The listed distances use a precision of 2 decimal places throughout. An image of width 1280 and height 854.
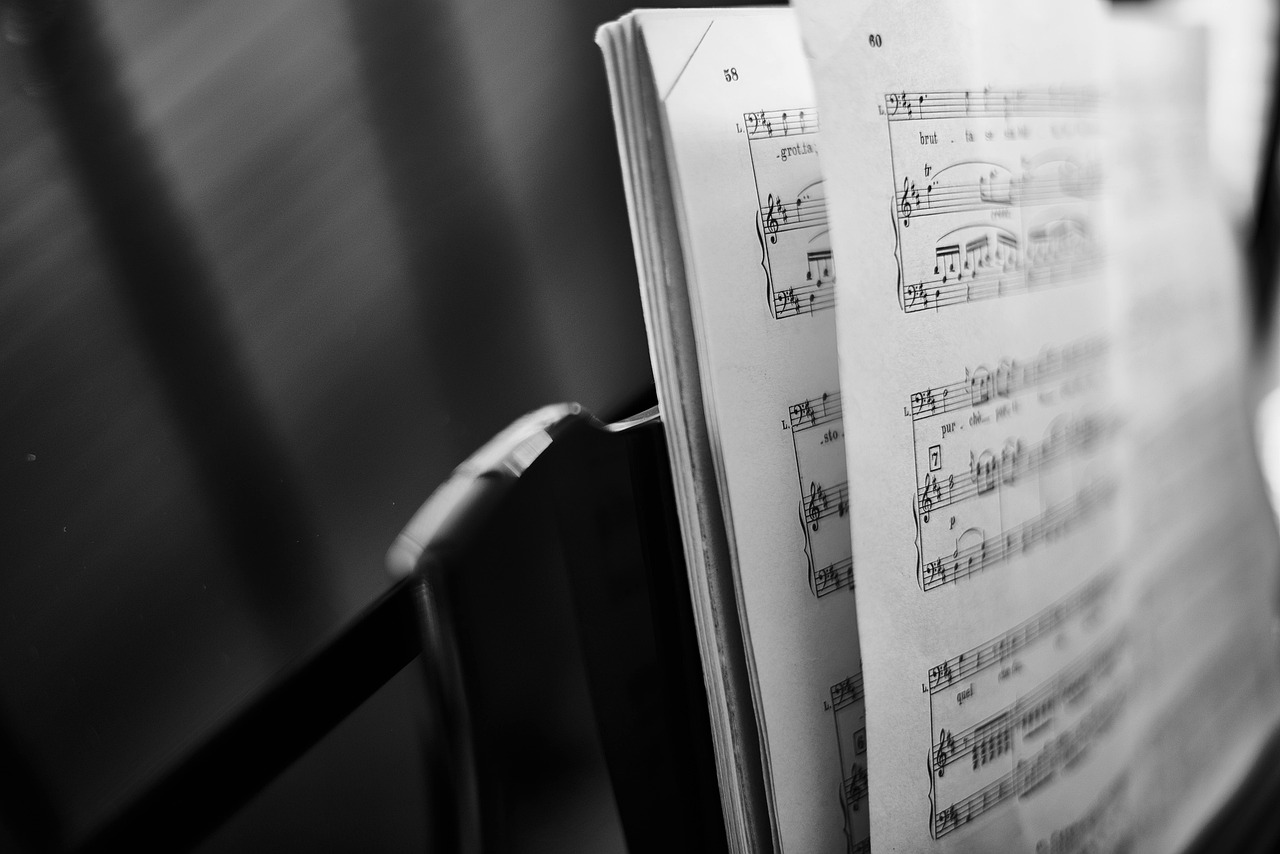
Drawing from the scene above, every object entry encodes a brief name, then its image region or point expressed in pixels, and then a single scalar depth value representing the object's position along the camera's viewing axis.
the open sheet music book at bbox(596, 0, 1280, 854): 0.32
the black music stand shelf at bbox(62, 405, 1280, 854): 0.28
